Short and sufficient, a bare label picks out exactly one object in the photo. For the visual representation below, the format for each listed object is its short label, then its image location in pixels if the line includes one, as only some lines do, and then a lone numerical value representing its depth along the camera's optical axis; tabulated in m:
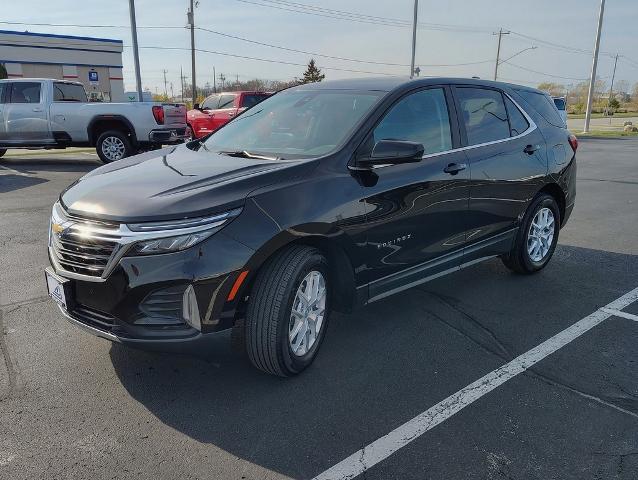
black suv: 2.77
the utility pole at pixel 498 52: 60.31
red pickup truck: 15.72
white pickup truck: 12.59
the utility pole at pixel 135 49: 21.64
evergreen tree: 68.47
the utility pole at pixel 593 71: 31.21
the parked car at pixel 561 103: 24.61
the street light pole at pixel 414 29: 30.70
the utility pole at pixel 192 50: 34.04
